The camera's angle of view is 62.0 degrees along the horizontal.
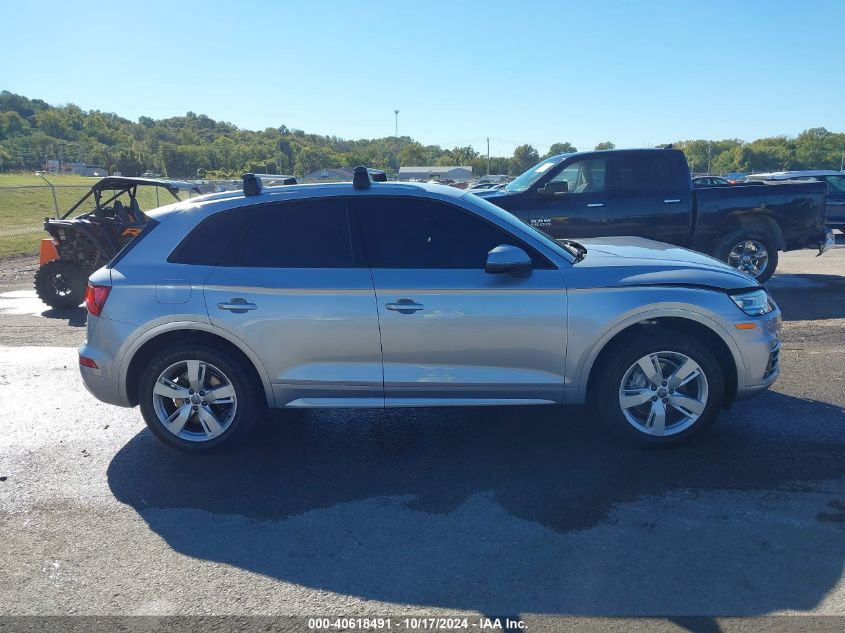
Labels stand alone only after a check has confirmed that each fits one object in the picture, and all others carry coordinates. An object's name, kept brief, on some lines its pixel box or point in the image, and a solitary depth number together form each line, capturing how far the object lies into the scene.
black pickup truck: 9.77
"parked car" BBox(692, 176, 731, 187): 24.15
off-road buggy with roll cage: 10.54
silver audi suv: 4.62
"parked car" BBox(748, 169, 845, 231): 17.52
